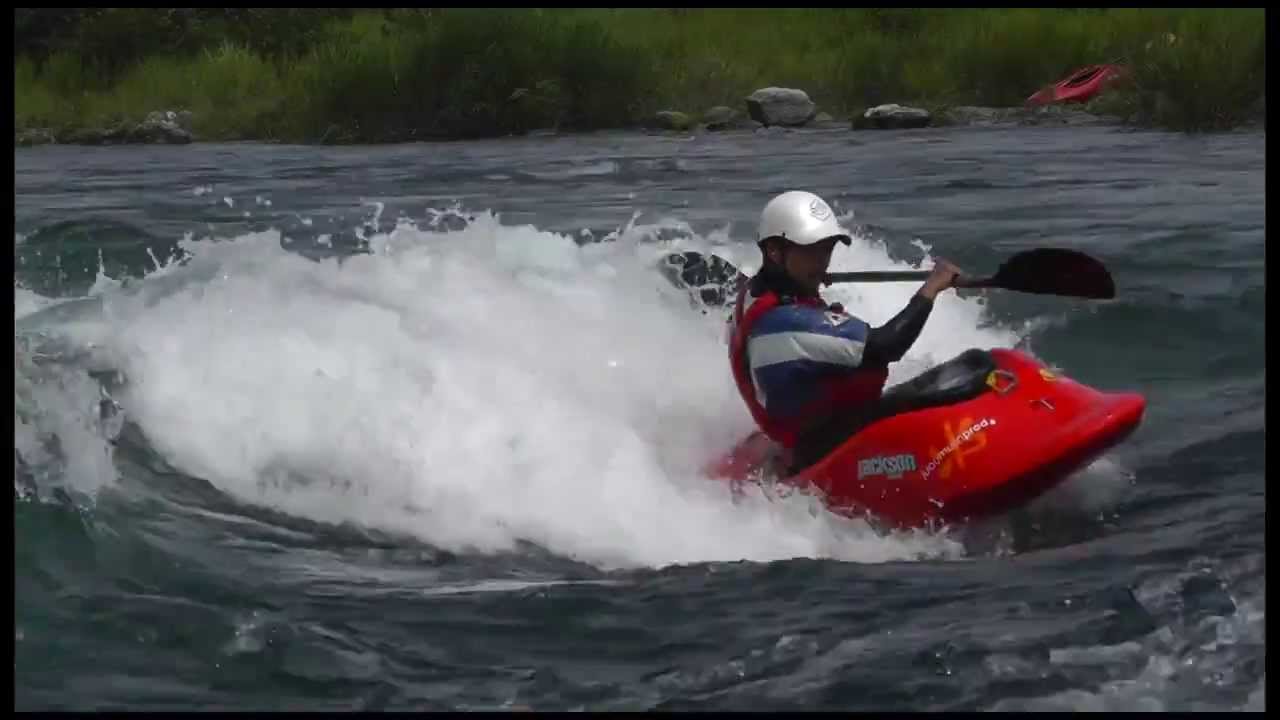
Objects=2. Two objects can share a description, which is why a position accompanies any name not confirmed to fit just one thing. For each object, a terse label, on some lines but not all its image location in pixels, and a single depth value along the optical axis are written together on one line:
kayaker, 13.34
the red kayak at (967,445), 13.14
